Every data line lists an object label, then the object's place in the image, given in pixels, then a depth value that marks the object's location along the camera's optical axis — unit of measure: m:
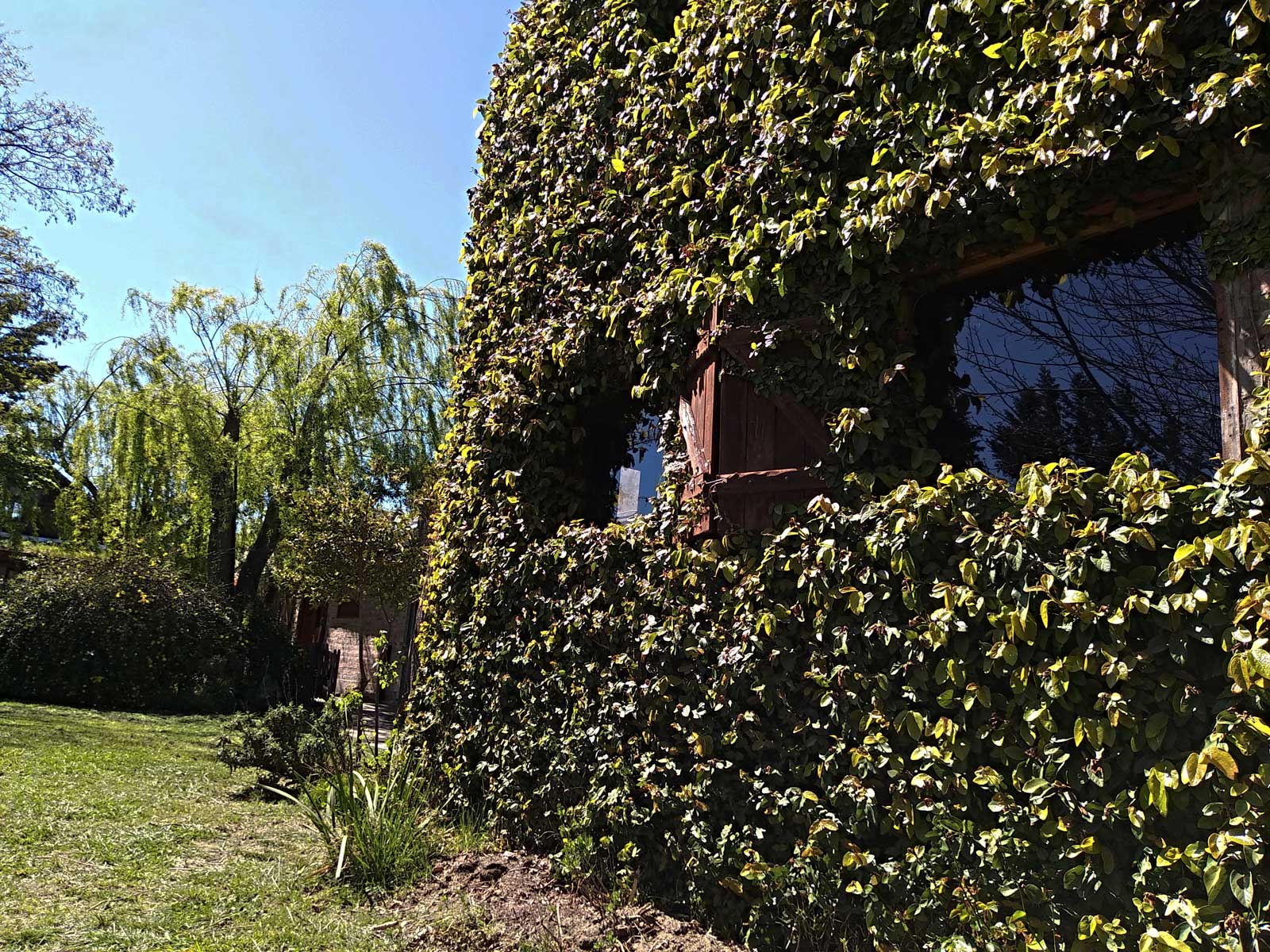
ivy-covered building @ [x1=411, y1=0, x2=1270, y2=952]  2.82
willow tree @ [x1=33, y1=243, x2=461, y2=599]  17.11
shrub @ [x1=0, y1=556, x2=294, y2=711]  13.72
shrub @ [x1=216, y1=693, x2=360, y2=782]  6.04
